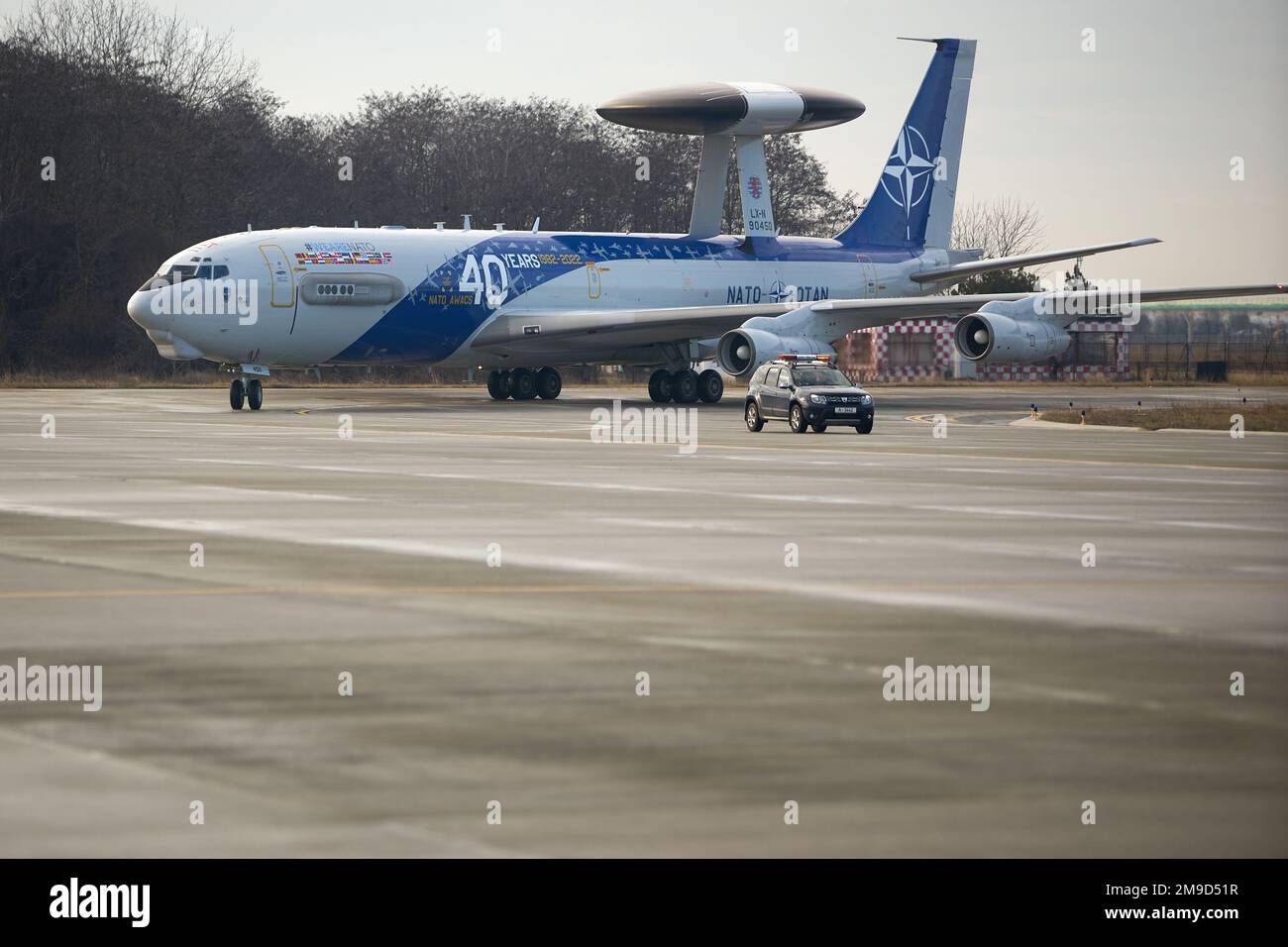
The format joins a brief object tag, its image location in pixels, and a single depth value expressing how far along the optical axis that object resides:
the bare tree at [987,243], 136.25
